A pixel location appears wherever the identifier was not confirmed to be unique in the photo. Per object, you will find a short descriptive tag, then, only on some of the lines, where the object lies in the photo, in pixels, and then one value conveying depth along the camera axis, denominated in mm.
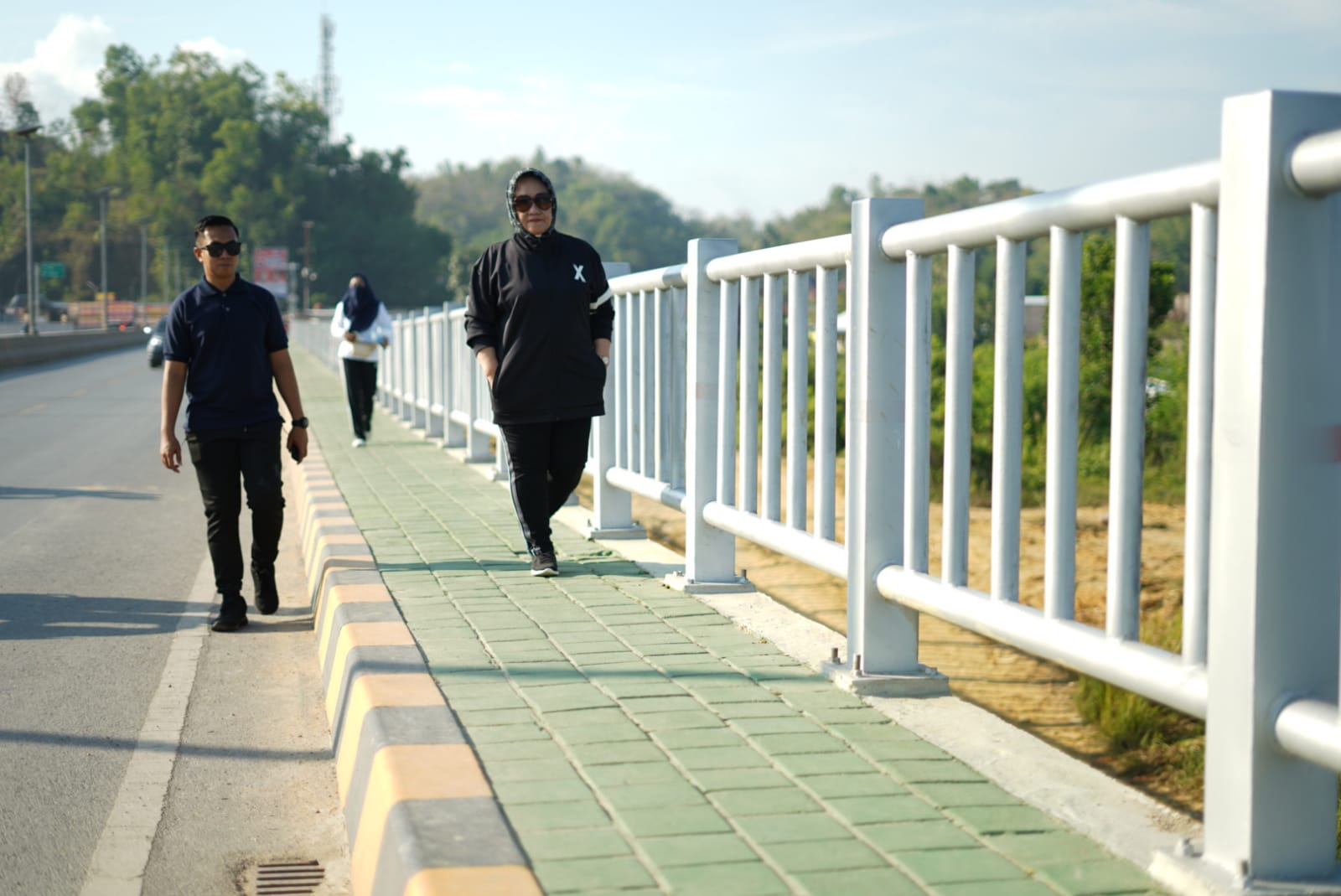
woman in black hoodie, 6707
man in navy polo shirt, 6750
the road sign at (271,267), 125875
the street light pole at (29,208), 45625
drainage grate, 3691
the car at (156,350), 39709
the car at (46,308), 107000
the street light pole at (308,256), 129150
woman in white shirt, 15281
